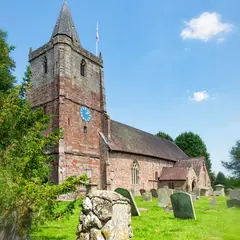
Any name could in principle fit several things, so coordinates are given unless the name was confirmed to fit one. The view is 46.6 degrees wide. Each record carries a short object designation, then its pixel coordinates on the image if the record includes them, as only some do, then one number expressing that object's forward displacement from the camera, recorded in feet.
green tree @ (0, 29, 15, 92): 49.86
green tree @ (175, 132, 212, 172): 157.48
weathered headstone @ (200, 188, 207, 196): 93.35
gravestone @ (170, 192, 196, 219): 33.37
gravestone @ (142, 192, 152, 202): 65.77
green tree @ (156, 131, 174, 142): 172.80
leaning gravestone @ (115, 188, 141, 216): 35.31
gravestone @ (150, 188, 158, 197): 81.51
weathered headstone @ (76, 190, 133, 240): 20.06
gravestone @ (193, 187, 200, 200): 78.15
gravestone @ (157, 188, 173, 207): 50.60
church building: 76.69
